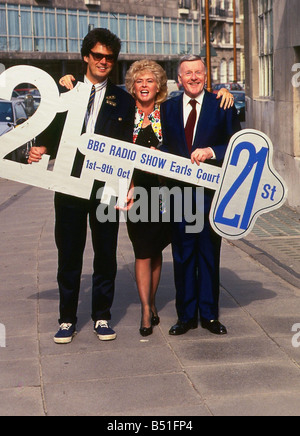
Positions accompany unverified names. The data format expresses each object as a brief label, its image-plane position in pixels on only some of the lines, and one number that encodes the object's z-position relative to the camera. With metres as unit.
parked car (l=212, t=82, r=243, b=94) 57.58
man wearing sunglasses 6.08
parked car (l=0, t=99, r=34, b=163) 22.88
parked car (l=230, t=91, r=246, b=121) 37.99
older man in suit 6.10
